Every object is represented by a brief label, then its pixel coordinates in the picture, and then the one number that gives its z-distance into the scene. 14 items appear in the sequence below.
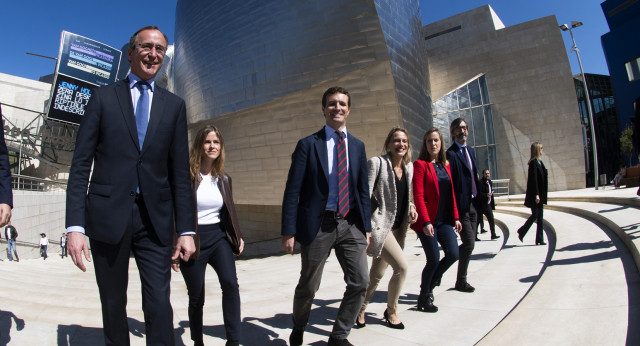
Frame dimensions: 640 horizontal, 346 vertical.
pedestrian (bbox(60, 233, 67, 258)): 14.90
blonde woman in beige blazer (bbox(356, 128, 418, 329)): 2.62
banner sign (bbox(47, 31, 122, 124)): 27.70
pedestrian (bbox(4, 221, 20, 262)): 9.88
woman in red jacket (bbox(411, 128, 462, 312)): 2.96
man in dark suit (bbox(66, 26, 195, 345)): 1.53
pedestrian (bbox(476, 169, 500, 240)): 6.61
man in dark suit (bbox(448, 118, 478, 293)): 3.36
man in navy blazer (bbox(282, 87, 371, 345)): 2.23
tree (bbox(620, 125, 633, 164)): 21.62
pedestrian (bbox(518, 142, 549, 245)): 5.33
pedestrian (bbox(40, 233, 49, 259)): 12.51
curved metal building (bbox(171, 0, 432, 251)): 8.36
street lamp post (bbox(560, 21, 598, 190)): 17.21
